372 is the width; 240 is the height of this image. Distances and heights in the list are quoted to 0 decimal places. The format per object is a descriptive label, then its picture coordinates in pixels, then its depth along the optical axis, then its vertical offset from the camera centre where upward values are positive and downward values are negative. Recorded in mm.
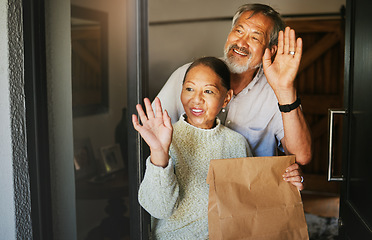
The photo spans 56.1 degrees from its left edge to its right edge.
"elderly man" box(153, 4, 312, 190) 1334 +8
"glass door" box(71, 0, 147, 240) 1658 -187
